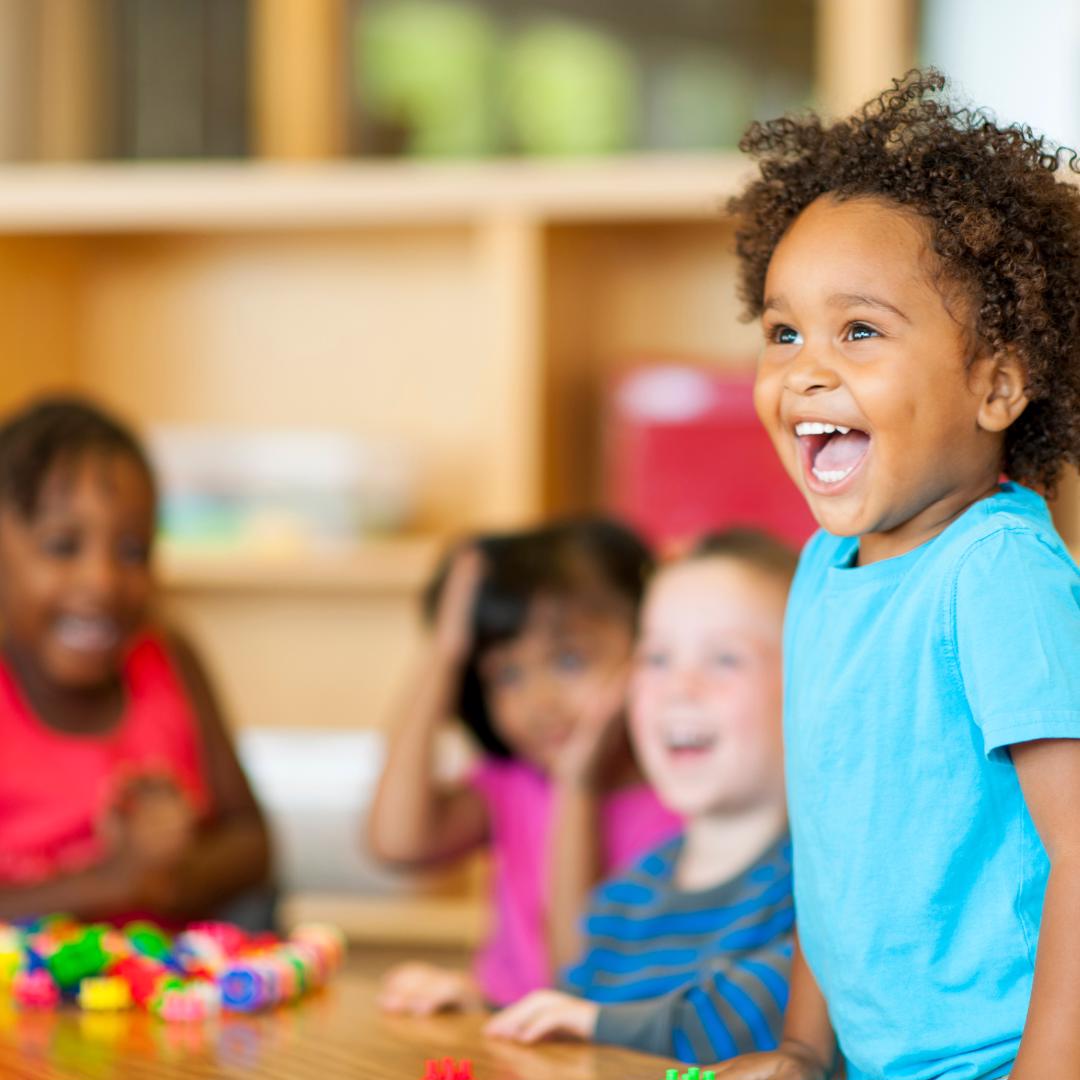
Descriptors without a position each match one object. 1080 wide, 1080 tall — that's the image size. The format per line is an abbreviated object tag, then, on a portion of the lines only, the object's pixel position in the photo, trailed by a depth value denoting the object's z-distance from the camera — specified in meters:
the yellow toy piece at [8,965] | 3.00
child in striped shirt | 2.93
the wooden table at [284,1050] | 2.75
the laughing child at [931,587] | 2.63
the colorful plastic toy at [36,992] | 2.96
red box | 3.78
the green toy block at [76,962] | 2.97
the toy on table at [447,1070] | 2.68
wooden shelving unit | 3.78
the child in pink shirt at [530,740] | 3.24
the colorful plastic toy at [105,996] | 2.94
